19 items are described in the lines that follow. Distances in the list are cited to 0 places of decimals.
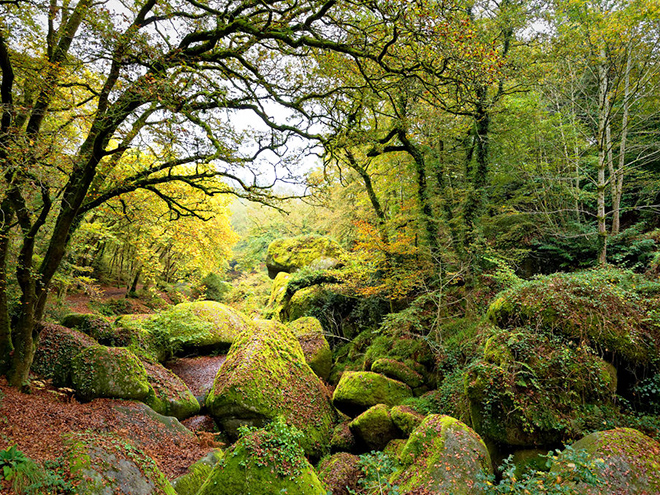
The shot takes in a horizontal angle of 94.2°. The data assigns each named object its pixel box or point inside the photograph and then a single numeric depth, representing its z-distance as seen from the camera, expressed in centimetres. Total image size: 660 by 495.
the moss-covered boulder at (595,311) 500
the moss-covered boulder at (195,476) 455
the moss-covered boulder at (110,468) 317
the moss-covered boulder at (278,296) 1537
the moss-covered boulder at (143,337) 887
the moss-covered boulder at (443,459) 421
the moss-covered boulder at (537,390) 477
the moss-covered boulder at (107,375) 581
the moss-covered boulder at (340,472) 522
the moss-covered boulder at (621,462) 351
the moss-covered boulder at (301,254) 1608
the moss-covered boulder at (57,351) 595
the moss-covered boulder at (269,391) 649
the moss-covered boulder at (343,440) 659
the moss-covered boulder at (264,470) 372
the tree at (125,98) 386
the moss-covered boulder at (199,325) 1034
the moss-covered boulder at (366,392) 734
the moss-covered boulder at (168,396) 659
